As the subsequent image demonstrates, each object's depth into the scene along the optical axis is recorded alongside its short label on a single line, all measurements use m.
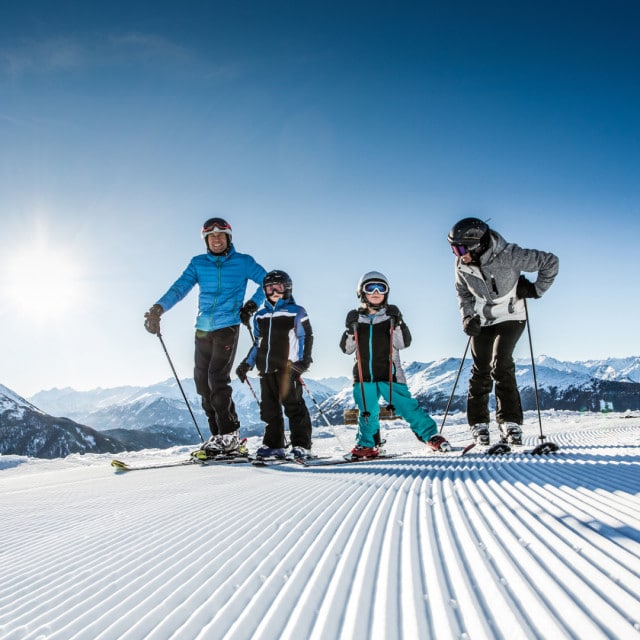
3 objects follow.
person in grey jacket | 4.62
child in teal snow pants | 5.20
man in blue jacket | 5.70
